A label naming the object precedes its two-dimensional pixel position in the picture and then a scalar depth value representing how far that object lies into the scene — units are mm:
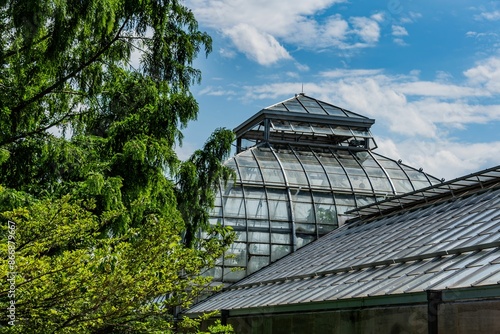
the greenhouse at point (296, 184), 29219
